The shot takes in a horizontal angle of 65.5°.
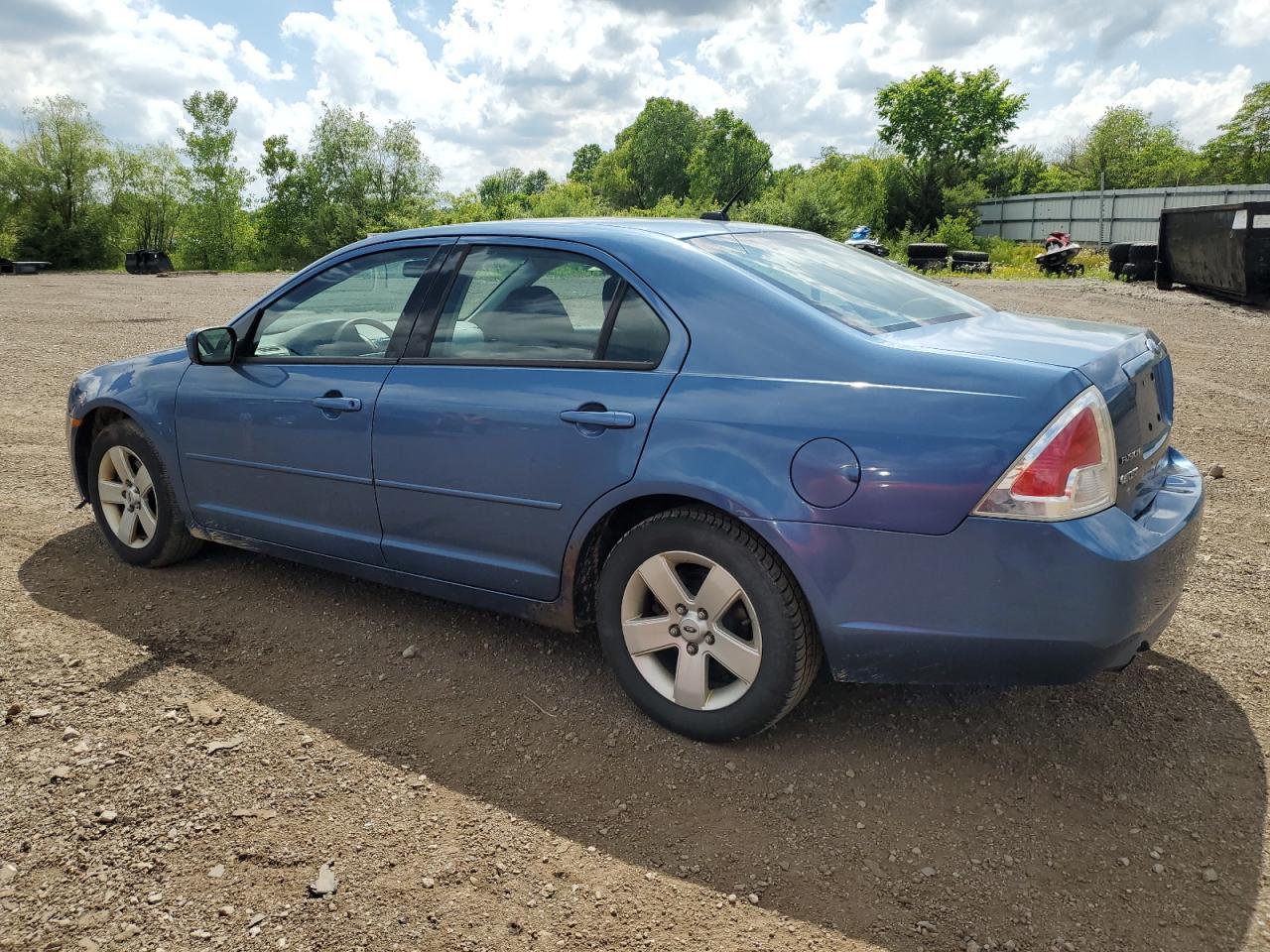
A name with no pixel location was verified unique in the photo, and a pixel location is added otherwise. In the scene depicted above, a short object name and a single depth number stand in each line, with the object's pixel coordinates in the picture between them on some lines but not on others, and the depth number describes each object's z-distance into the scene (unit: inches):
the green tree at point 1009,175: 2556.6
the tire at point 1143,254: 845.2
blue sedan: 101.3
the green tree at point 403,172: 2237.9
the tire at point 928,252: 1301.7
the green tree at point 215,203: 2488.9
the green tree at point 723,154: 3211.1
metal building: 1362.0
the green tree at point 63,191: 2186.3
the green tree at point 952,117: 2598.4
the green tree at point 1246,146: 2081.7
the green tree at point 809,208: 1815.9
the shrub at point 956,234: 2019.7
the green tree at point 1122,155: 2534.4
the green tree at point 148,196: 2356.1
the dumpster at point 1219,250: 602.9
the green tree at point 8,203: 2177.7
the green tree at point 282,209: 2364.7
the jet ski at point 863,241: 1117.1
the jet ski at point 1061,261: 1123.3
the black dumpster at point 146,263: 1649.9
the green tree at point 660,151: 3794.3
